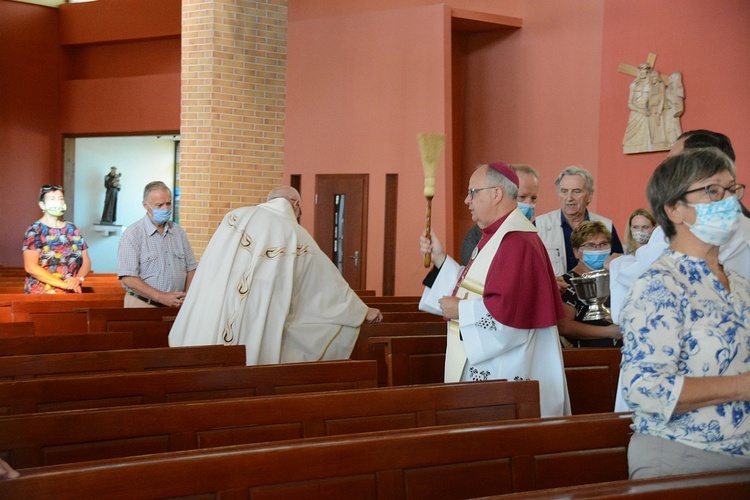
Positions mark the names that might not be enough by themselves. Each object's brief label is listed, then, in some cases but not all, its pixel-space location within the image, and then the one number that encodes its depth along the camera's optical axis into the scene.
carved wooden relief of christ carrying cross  9.35
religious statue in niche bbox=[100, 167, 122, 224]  16.41
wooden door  11.60
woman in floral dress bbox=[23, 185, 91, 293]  7.21
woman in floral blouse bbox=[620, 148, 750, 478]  2.06
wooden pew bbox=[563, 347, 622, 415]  4.07
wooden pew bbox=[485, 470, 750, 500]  1.88
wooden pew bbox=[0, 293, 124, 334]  6.39
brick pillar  9.99
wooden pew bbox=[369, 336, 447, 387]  4.39
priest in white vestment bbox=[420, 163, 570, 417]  3.60
